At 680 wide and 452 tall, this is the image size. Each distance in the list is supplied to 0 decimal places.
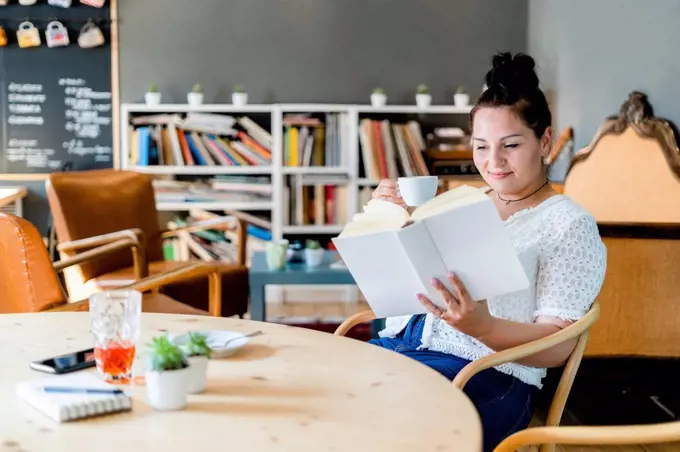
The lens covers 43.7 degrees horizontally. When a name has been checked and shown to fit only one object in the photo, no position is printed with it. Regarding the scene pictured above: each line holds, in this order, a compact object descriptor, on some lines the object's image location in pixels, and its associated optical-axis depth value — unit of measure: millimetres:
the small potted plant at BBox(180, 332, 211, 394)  1176
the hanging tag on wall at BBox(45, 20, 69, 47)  4863
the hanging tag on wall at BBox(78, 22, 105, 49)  4895
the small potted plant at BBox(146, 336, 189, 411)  1120
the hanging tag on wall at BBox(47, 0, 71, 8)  4848
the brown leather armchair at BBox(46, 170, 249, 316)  3354
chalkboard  4891
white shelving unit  4820
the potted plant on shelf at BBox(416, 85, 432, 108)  4961
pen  1148
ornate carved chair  2521
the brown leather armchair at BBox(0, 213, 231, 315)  2320
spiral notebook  1087
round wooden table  1021
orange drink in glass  1243
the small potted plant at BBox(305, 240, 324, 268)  3650
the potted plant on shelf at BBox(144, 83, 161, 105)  4832
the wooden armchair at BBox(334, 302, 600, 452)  1465
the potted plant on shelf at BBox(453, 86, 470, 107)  4992
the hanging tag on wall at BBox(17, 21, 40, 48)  4844
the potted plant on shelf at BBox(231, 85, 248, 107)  4883
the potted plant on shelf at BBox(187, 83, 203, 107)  4832
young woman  1558
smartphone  1286
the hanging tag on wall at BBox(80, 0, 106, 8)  4867
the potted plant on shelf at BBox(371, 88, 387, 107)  4910
